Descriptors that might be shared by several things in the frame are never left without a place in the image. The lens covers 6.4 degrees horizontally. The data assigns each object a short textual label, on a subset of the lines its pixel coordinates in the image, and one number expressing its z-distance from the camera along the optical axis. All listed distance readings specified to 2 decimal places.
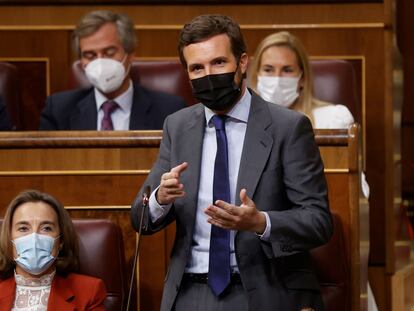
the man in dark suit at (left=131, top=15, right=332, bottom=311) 10.49
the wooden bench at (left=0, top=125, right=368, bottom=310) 11.15
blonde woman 12.00
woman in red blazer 10.81
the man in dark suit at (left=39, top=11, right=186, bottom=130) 12.25
